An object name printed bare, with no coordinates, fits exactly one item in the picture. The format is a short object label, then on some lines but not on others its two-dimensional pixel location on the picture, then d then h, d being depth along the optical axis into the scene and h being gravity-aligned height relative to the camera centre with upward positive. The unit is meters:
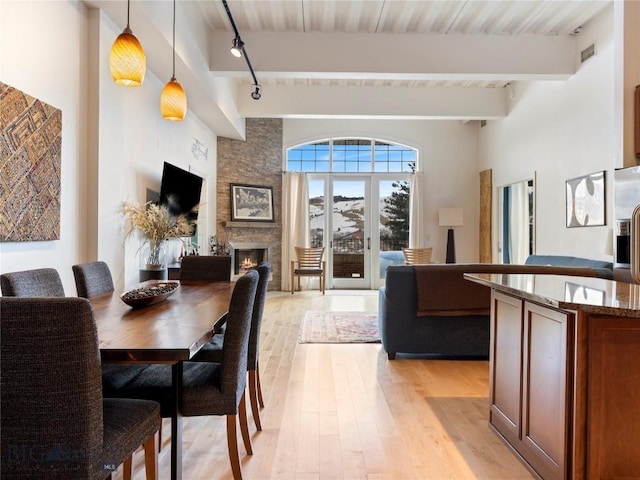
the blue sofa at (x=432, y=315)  3.61 -0.66
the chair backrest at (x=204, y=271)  3.45 -0.26
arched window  8.50 +1.71
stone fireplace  7.85 +1.21
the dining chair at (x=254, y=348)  2.26 -0.62
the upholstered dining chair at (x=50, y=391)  1.06 -0.41
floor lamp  8.08 +0.41
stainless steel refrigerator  3.20 +0.27
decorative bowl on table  2.02 -0.29
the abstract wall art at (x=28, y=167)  2.40 +0.44
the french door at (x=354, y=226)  8.46 +0.28
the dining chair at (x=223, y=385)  1.72 -0.62
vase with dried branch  3.98 +0.11
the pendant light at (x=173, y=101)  2.87 +0.96
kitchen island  1.59 -0.56
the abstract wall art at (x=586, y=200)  4.64 +0.49
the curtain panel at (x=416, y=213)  8.27 +0.55
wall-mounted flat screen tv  4.66 +0.58
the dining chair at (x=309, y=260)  7.91 -0.39
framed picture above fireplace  7.91 +0.71
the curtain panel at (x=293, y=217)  8.20 +0.45
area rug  4.45 -1.05
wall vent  4.71 +2.19
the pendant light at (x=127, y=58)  2.19 +0.96
